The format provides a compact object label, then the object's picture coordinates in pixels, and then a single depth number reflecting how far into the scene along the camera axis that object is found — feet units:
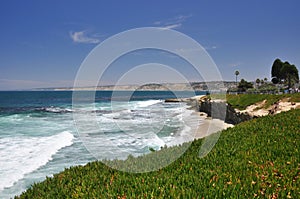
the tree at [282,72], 193.36
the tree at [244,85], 237.04
